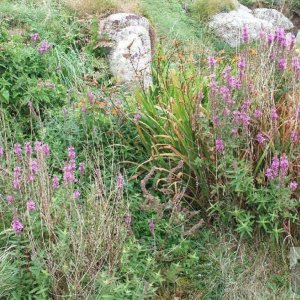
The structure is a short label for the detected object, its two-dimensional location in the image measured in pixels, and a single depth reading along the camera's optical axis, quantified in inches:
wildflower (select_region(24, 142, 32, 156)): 118.8
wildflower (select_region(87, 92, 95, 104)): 157.5
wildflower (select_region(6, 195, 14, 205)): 112.5
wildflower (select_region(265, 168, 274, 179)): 131.5
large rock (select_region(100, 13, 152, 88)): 231.0
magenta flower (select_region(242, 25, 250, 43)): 155.3
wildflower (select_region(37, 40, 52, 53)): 189.8
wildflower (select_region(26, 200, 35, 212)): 109.5
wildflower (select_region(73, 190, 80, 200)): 116.9
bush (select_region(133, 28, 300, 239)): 134.6
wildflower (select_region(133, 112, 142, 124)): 154.6
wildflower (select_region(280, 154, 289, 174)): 128.3
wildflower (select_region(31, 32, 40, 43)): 201.0
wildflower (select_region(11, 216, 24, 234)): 107.0
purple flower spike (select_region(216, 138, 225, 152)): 134.9
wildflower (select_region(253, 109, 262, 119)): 142.2
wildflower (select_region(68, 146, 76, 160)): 123.3
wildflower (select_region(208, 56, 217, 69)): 151.3
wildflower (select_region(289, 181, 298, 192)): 128.6
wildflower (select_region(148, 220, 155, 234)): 123.3
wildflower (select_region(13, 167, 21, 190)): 112.5
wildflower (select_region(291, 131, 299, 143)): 135.3
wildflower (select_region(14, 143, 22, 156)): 121.6
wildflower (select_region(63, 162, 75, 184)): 110.4
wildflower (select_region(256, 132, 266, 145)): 138.0
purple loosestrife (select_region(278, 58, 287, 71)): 148.7
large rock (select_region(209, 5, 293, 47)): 337.4
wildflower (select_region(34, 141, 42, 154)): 111.7
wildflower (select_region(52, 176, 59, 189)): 119.4
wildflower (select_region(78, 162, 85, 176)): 130.6
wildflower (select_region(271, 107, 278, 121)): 138.4
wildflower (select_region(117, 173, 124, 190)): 118.6
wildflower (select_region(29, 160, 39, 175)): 113.9
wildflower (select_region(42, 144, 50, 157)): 122.8
